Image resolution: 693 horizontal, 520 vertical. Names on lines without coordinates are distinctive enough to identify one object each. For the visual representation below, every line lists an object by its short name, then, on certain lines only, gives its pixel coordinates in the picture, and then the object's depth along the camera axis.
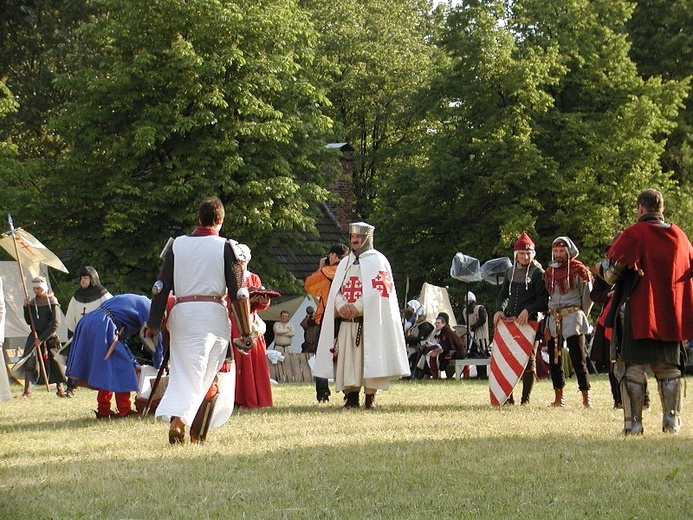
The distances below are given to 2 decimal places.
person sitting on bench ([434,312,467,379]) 26.12
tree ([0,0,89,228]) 36.69
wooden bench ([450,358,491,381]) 24.44
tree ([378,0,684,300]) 36.12
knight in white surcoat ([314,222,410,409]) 13.88
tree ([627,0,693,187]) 40.06
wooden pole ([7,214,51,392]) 19.53
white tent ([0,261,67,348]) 29.47
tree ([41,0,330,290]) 29.94
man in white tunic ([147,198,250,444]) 9.62
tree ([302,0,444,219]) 48.66
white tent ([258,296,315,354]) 35.50
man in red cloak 10.05
